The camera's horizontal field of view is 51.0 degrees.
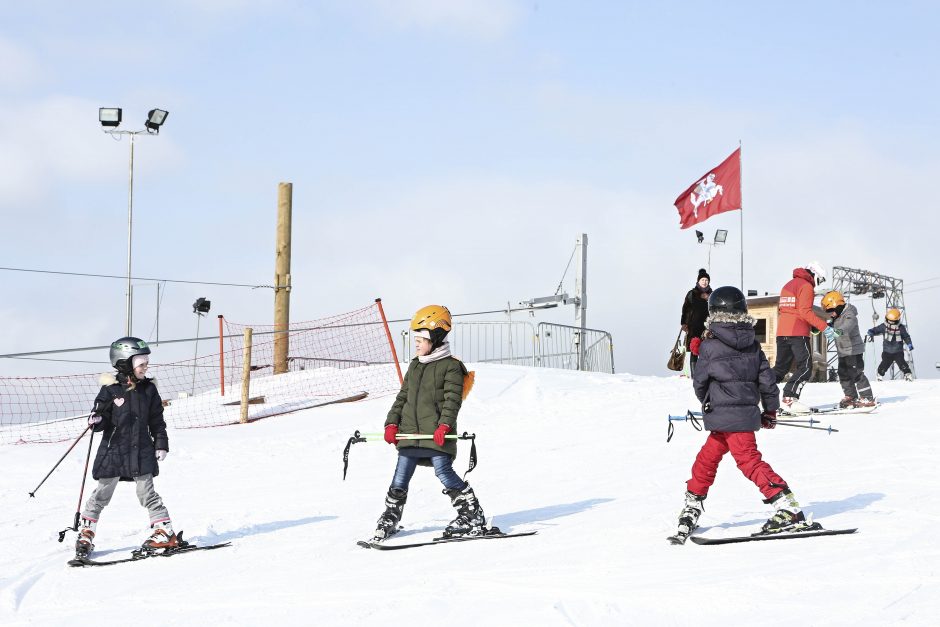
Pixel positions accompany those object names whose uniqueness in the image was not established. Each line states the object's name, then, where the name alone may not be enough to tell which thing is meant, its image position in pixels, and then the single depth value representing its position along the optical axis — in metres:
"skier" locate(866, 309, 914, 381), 19.98
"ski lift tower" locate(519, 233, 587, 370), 21.92
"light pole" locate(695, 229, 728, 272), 25.56
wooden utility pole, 21.11
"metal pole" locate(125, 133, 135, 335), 20.25
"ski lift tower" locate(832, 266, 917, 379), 39.38
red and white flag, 22.61
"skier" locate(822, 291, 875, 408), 13.61
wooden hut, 26.58
